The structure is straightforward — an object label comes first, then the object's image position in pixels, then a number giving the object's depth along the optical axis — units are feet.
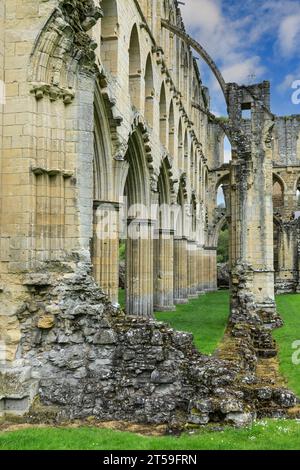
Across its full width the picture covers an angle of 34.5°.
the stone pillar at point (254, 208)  51.31
